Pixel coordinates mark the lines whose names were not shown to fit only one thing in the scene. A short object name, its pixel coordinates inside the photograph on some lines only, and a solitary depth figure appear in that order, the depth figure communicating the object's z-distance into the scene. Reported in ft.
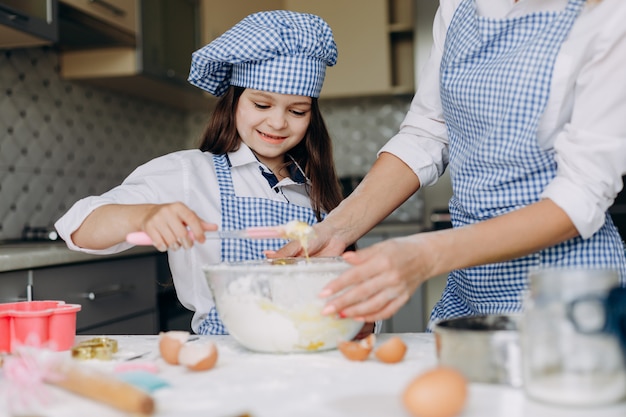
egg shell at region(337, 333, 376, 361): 2.82
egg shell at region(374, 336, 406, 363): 2.77
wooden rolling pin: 2.07
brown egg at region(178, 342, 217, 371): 2.71
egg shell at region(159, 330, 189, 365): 2.85
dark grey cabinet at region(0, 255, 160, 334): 5.99
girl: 4.57
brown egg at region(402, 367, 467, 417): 2.01
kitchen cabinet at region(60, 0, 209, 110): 9.01
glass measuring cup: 2.09
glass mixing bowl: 2.94
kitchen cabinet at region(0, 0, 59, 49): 6.44
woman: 3.16
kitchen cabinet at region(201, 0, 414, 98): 11.51
